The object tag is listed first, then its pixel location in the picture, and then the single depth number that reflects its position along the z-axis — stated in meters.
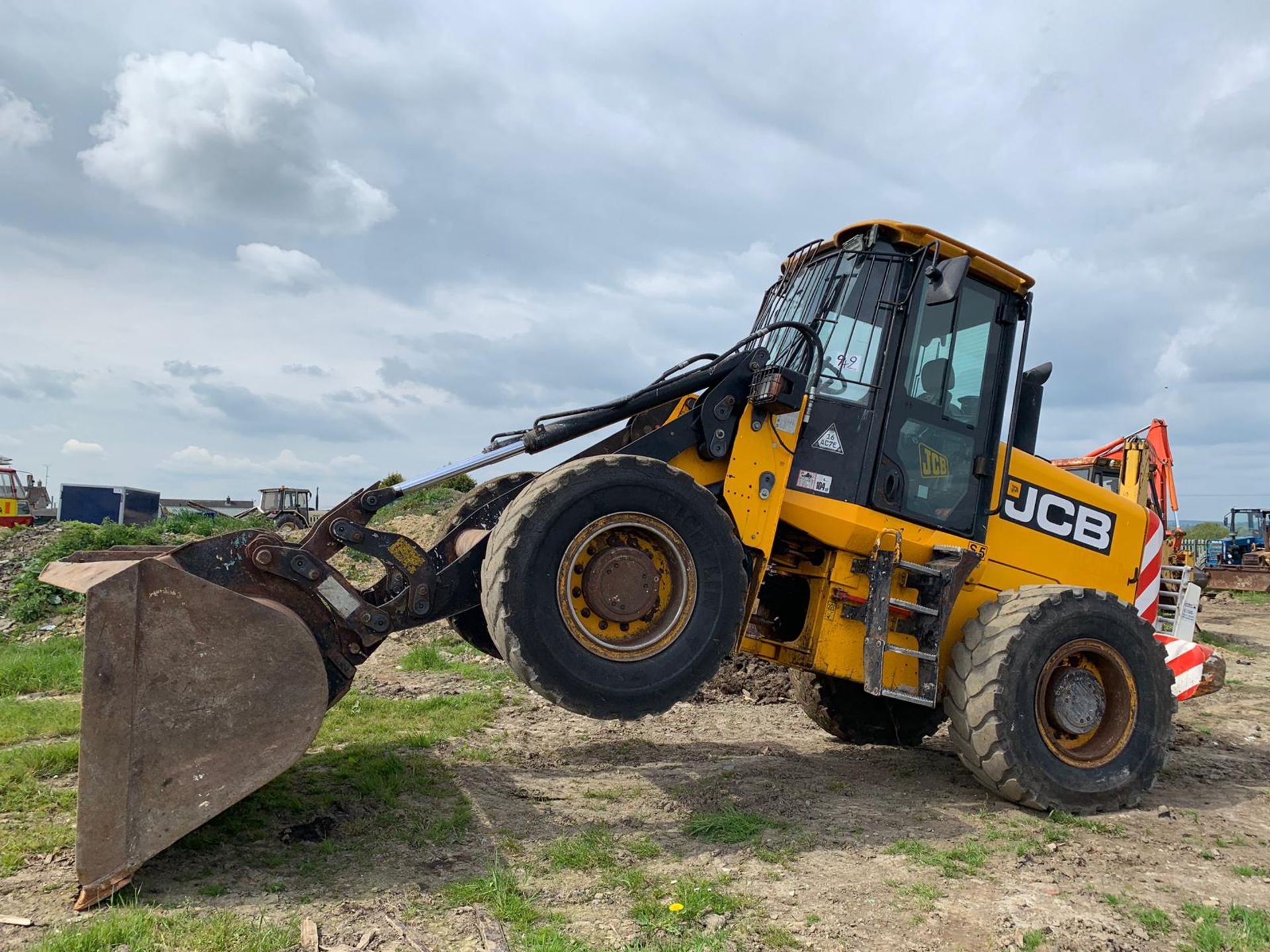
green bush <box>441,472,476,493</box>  21.47
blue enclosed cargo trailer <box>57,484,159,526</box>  30.94
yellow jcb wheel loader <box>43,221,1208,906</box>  3.77
